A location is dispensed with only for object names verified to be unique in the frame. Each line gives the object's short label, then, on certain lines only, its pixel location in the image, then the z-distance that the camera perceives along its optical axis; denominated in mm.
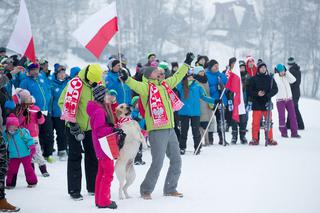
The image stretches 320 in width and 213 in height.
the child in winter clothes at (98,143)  12547
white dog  13805
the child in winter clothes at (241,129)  26370
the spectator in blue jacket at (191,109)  23016
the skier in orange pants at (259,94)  25719
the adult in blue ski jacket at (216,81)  25734
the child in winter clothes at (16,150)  15656
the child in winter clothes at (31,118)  17109
